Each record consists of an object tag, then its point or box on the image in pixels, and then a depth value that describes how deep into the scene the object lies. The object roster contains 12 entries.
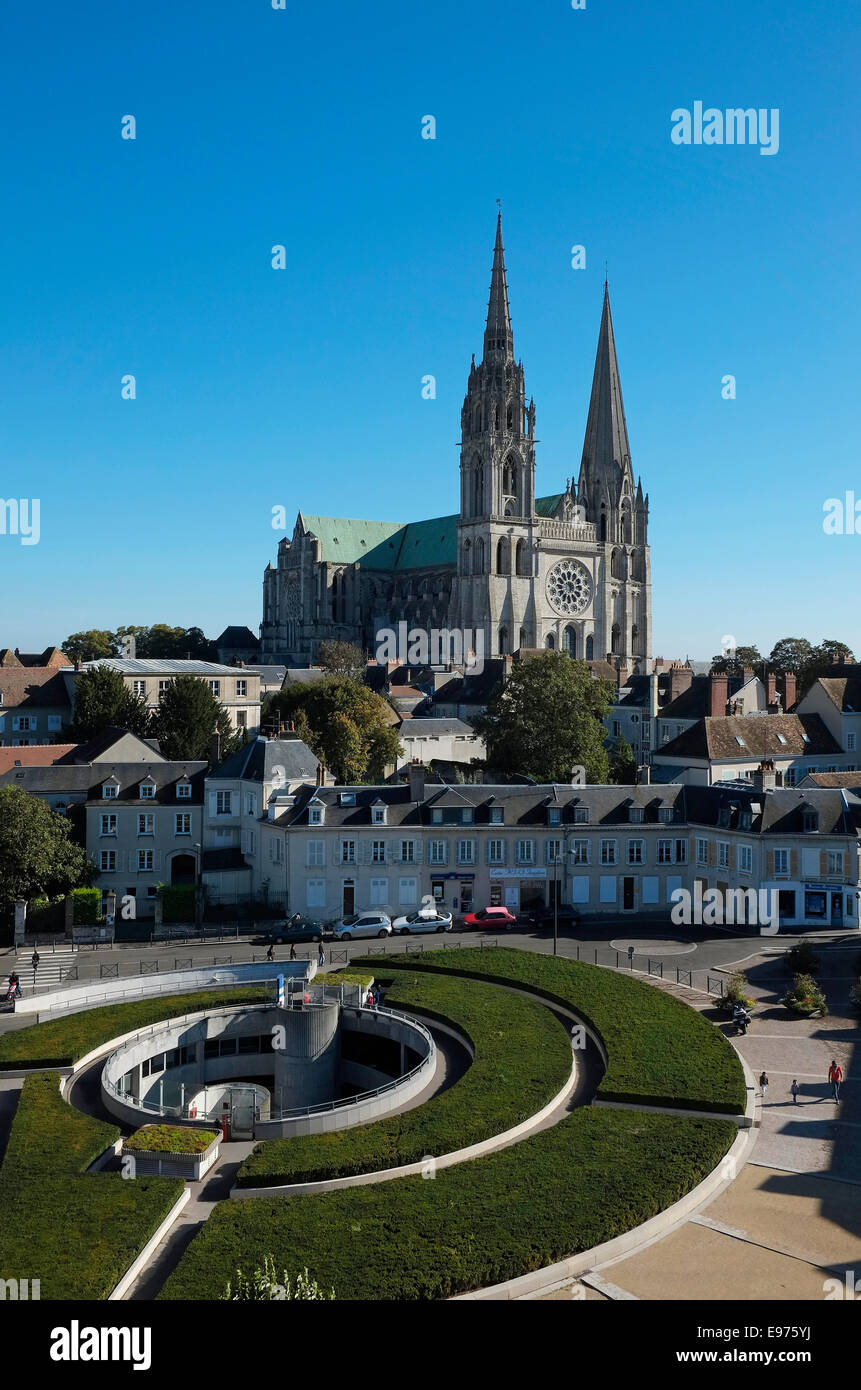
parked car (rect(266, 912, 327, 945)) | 47.47
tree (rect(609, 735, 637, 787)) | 70.88
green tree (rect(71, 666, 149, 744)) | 74.38
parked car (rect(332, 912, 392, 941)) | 47.72
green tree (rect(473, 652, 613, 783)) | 64.94
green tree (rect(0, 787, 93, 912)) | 47.84
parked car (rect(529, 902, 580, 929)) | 49.25
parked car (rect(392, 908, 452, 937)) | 48.59
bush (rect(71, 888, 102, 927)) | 49.84
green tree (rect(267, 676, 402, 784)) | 67.31
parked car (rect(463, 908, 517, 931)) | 49.00
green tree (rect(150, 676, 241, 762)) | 71.41
